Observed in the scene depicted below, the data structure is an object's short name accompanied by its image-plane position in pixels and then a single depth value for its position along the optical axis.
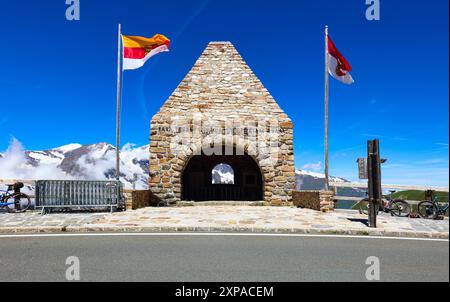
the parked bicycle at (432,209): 10.07
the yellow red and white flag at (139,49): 13.47
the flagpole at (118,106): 13.00
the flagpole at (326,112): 12.68
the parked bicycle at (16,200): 11.13
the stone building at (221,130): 14.80
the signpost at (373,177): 7.92
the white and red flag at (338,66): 13.48
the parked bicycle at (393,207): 10.81
